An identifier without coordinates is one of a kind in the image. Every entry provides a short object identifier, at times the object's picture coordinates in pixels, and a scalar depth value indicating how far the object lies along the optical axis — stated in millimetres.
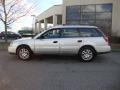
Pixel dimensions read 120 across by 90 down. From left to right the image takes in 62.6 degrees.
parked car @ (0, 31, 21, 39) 14761
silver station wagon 4612
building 10033
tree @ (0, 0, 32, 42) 8286
